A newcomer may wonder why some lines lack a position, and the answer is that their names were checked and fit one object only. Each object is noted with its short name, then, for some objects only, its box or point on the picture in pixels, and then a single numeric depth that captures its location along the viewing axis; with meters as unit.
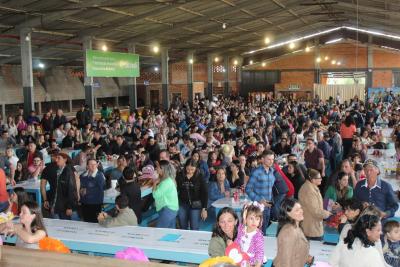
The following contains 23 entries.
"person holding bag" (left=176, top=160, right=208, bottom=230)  6.02
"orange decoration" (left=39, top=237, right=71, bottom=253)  3.02
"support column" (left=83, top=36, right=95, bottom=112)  15.62
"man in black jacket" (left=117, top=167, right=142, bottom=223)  5.66
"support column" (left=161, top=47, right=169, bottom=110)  22.09
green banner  13.99
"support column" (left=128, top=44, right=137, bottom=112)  18.89
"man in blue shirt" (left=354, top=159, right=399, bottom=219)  4.90
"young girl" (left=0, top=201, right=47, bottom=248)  3.71
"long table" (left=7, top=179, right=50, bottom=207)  7.46
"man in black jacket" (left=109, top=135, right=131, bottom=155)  9.95
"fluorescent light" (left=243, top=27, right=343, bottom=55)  28.15
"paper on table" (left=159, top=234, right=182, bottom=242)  4.80
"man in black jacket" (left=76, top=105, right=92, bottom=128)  14.37
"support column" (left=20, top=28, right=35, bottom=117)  13.59
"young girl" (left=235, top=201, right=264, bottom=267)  3.48
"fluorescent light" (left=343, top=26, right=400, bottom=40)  26.27
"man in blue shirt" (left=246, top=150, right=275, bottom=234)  5.71
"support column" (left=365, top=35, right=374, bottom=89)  29.48
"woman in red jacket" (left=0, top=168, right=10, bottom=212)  5.57
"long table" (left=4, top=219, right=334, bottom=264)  4.43
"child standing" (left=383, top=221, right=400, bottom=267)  3.81
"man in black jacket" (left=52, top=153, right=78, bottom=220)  6.11
